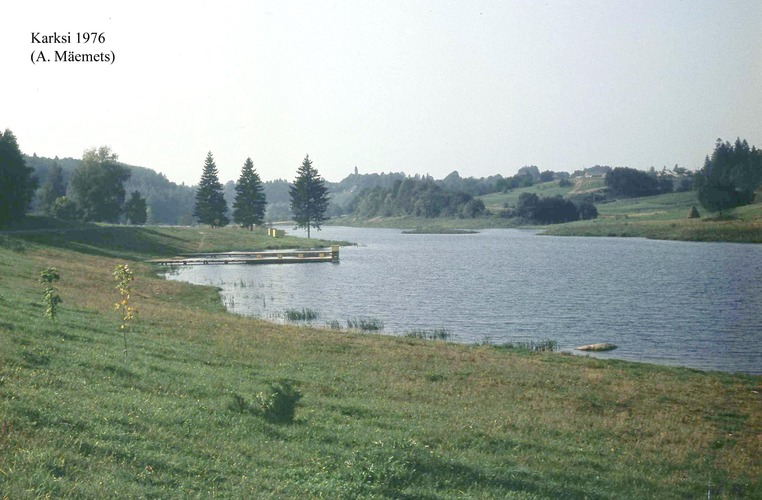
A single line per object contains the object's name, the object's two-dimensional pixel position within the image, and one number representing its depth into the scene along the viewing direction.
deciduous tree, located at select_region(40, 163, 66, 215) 126.56
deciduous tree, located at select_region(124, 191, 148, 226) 122.25
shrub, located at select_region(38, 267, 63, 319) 21.64
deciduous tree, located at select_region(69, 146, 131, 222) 108.81
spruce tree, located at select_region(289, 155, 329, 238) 138.75
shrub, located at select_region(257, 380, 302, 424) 13.94
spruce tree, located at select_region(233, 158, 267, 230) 128.38
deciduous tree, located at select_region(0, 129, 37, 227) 75.81
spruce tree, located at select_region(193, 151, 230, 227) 125.50
